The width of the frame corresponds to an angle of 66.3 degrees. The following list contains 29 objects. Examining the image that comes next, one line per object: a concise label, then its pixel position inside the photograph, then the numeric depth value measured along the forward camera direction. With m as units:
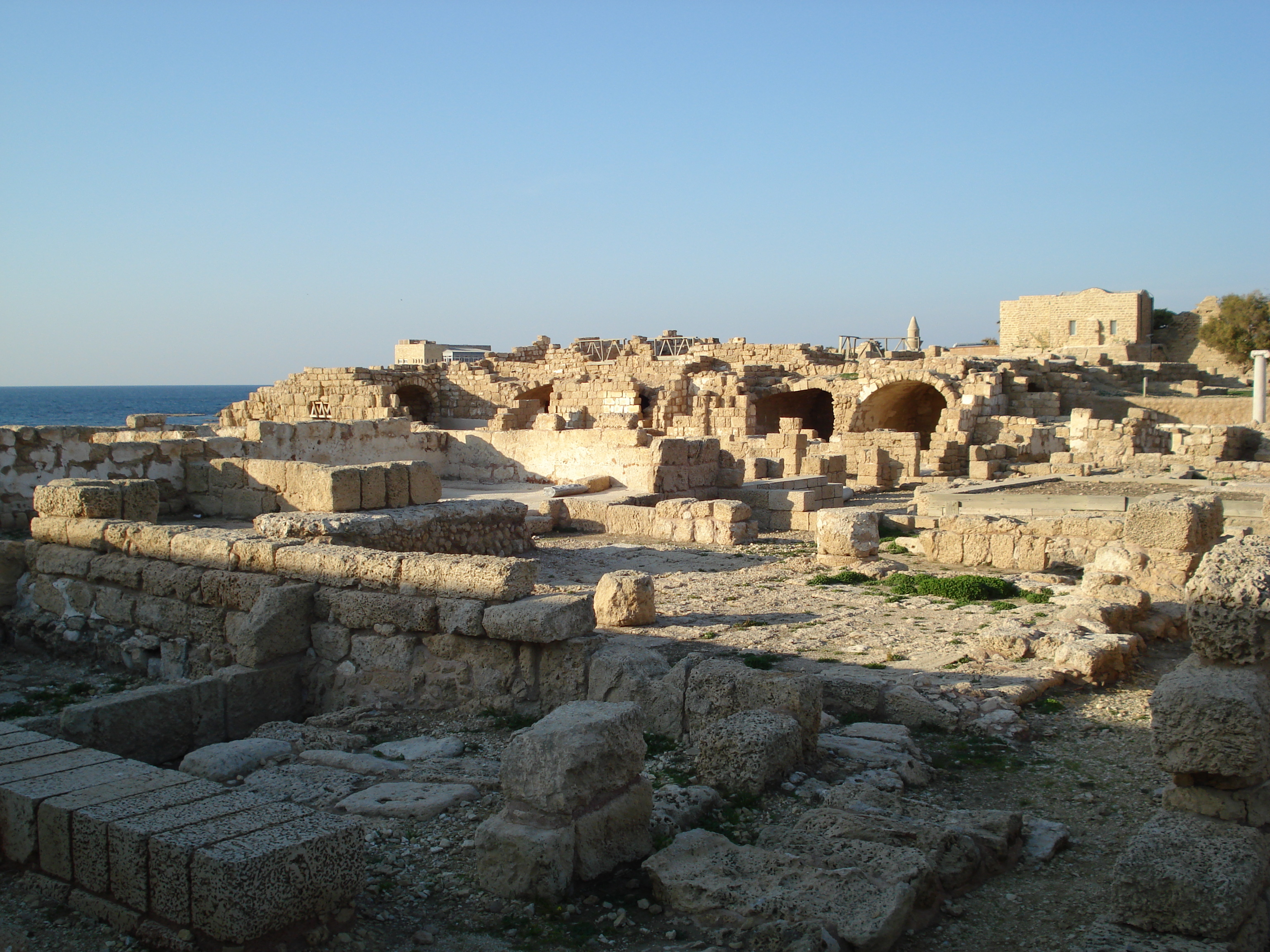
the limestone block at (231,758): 4.58
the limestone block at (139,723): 5.11
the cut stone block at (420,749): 4.93
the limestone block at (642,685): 5.12
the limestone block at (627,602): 7.49
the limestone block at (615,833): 3.51
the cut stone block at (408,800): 4.06
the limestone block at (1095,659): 6.30
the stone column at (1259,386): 24.38
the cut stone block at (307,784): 4.19
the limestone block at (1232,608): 3.38
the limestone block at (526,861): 3.38
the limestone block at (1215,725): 3.18
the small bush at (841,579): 9.46
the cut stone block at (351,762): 4.63
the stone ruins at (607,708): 3.13
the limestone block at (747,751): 4.33
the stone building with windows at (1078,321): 38.78
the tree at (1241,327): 37.62
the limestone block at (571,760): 3.51
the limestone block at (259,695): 5.84
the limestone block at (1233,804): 3.27
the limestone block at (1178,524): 8.17
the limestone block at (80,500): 7.76
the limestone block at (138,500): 8.09
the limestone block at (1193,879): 2.96
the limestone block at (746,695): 4.75
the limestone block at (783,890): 3.09
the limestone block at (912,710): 5.44
